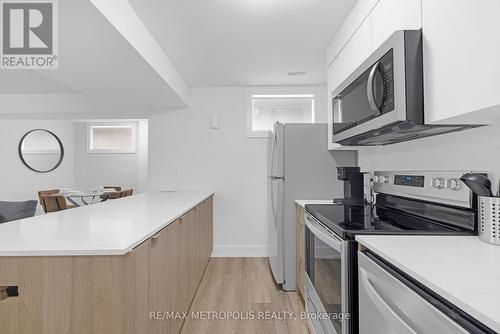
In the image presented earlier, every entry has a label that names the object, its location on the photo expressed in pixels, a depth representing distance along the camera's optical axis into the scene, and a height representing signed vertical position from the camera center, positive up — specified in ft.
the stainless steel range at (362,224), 4.17 -0.86
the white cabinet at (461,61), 2.94 +1.20
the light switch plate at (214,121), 13.58 +2.19
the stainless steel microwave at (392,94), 4.03 +1.11
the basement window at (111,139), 23.57 +2.44
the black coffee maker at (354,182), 7.66 -0.32
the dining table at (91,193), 16.16 -1.26
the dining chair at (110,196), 16.92 -1.48
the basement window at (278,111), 14.02 +2.74
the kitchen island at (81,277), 3.55 -1.31
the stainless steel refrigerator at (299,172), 9.33 -0.08
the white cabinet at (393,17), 4.15 +2.32
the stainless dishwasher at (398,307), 2.13 -1.17
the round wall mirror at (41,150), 20.07 +1.35
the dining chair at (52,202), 15.88 -1.73
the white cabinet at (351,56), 5.78 +2.51
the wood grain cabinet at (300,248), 8.30 -2.21
